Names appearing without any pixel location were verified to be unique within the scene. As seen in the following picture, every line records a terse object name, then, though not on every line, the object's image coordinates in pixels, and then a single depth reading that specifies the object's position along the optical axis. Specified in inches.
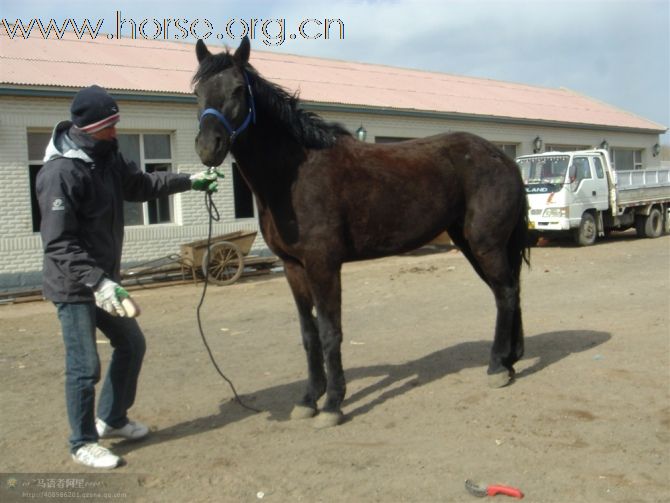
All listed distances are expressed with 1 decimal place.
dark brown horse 165.5
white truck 626.2
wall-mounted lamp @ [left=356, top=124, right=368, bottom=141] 658.5
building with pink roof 483.5
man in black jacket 137.8
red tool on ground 125.4
